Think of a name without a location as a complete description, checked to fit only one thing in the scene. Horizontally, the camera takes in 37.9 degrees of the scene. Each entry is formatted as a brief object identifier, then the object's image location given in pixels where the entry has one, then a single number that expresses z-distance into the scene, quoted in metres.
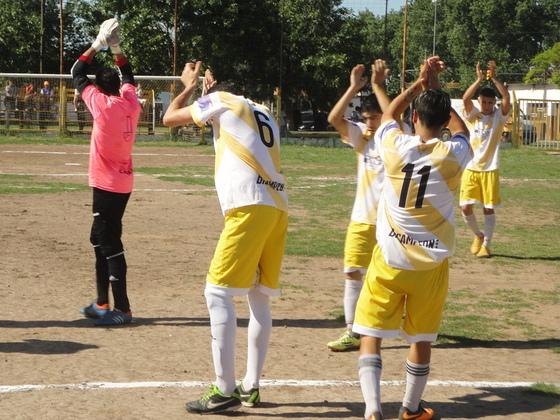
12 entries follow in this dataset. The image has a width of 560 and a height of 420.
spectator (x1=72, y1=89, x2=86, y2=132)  30.50
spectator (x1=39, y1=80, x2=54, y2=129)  31.17
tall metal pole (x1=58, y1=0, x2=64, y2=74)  37.19
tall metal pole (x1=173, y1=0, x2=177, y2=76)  32.74
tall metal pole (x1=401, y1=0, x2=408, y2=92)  32.22
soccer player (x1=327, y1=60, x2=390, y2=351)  6.38
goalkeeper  7.06
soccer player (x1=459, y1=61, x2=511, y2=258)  11.04
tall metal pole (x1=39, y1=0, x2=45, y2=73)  46.87
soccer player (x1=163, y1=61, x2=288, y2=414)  5.06
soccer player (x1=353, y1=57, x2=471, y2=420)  4.73
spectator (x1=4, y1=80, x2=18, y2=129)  31.00
